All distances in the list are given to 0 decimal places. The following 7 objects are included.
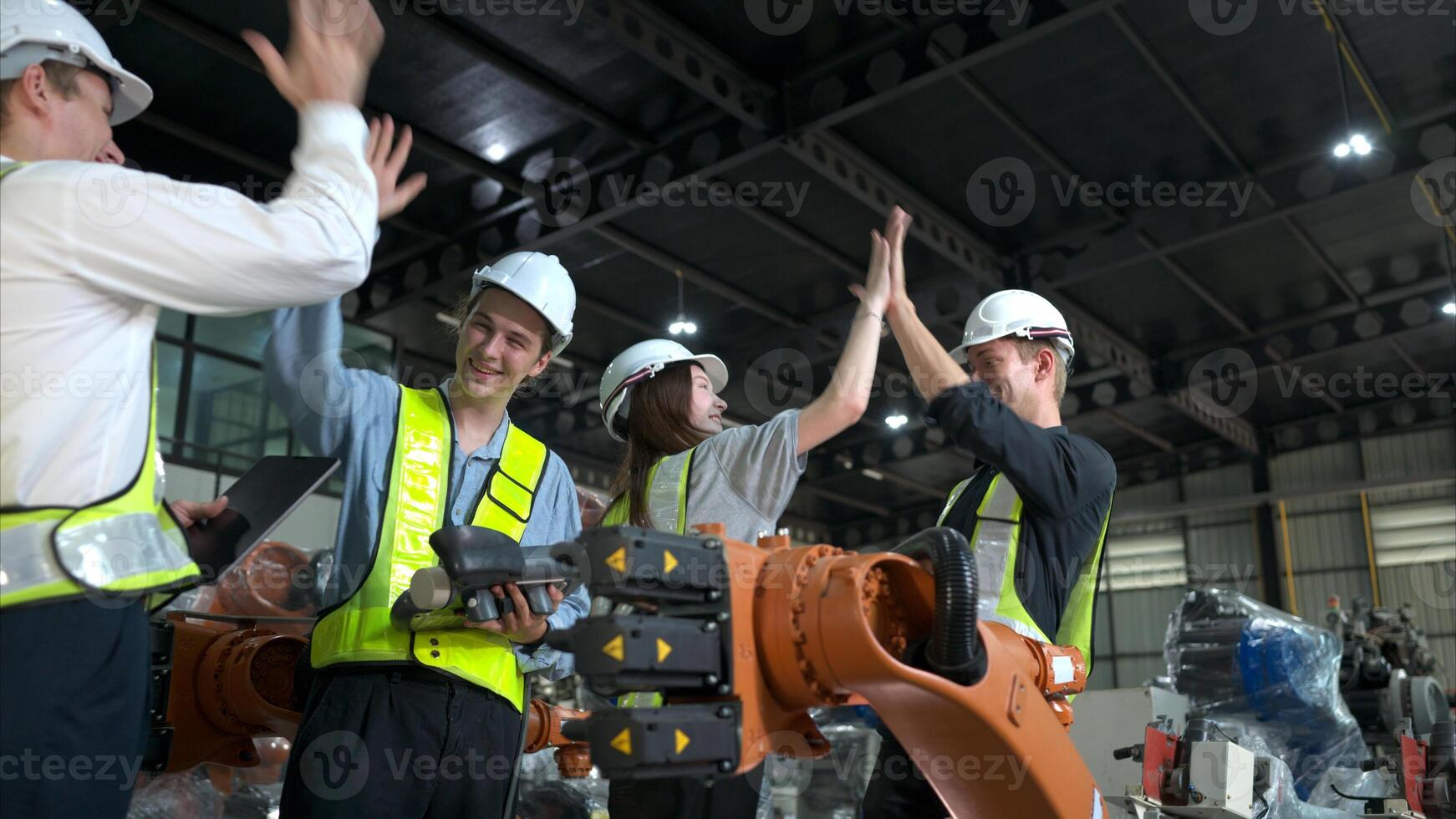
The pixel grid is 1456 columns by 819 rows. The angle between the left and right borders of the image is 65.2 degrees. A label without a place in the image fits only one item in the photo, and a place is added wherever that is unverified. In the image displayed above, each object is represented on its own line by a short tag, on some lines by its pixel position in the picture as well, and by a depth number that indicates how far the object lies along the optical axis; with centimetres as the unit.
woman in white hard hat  276
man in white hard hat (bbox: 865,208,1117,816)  275
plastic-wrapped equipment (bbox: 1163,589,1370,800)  708
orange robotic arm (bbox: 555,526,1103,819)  160
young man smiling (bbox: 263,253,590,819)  243
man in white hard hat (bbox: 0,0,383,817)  169
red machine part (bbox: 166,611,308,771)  333
